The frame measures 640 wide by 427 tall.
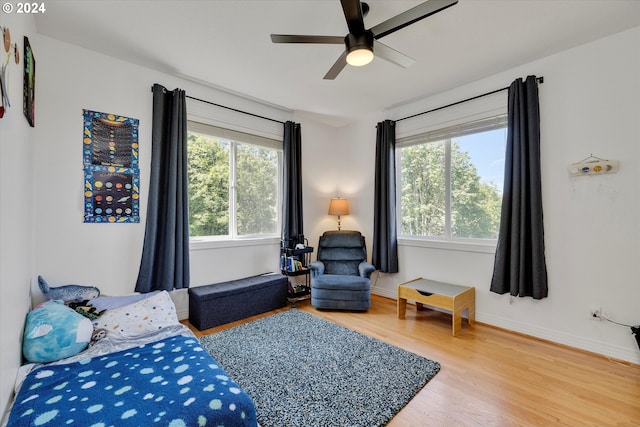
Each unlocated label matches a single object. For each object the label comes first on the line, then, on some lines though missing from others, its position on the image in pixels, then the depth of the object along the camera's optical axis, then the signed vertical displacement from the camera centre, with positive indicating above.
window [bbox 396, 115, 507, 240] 3.01 +0.43
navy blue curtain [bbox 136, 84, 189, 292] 2.64 +0.13
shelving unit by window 3.58 -0.69
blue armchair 3.27 -0.77
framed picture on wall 1.72 +0.88
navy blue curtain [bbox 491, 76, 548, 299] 2.55 +0.09
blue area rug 1.60 -1.16
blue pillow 1.49 -0.69
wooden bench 2.71 -0.86
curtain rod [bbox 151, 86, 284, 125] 3.08 +1.33
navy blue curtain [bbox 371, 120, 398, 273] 3.68 +0.17
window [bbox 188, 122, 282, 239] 3.18 +0.42
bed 1.07 -0.80
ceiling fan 1.53 +1.16
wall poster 2.43 +0.44
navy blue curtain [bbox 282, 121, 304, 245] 3.77 +0.41
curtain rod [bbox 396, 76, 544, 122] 2.59 +1.32
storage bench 2.83 -0.95
